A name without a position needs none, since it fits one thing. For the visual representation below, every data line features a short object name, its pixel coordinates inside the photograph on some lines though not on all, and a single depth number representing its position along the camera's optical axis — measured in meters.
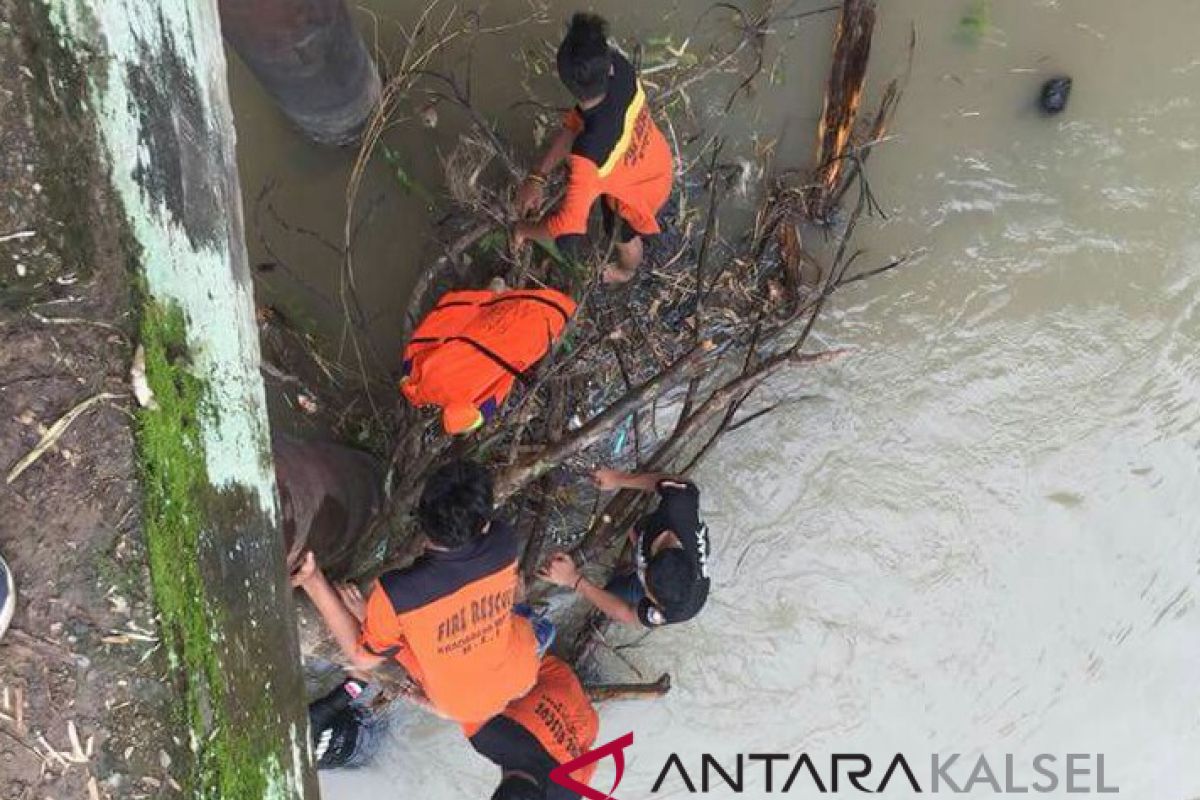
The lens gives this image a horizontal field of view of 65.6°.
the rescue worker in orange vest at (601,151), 2.71
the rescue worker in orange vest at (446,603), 2.39
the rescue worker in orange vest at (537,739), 3.02
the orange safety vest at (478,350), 2.75
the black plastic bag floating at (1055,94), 3.67
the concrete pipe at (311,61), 2.63
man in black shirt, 2.90
